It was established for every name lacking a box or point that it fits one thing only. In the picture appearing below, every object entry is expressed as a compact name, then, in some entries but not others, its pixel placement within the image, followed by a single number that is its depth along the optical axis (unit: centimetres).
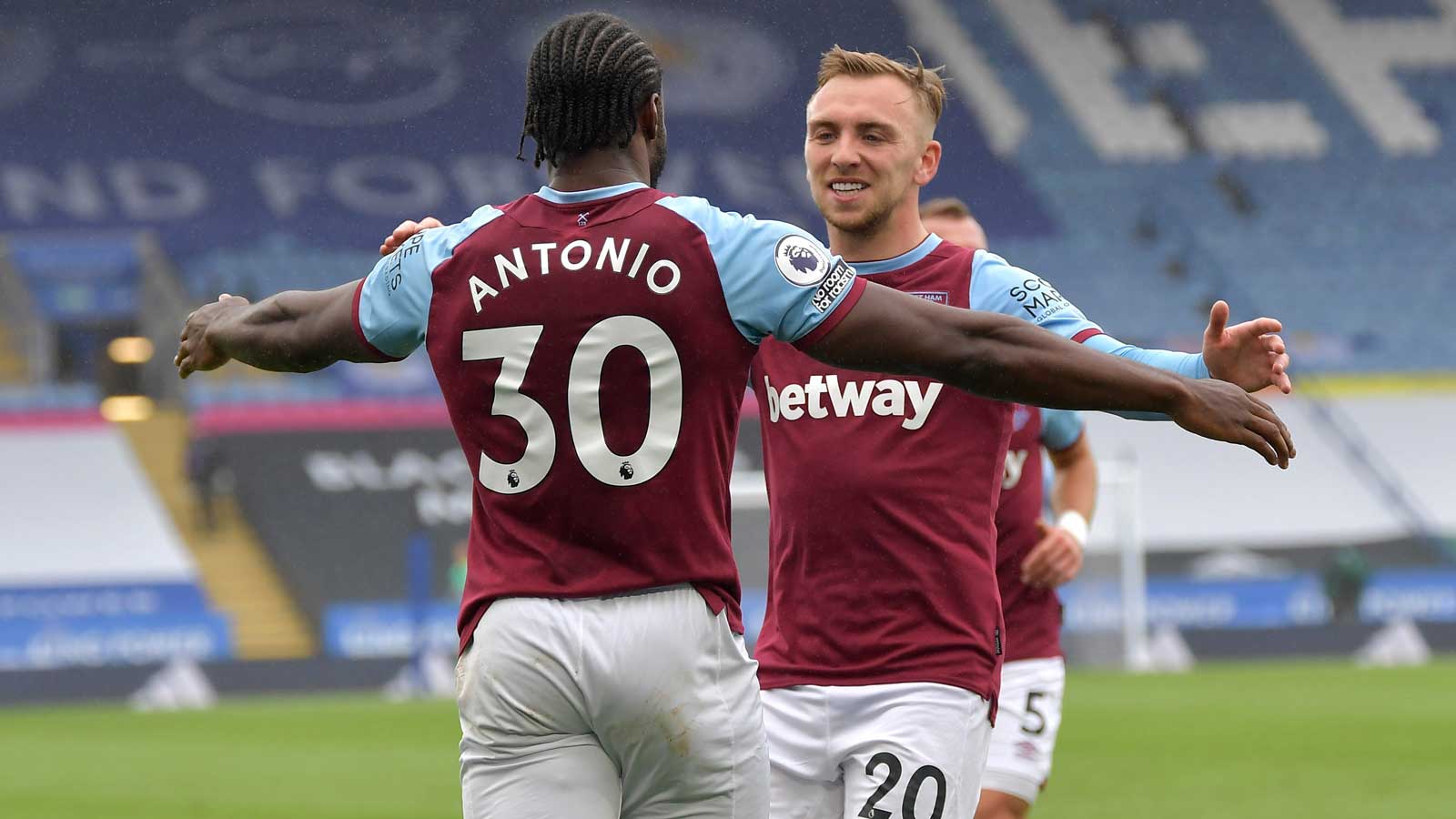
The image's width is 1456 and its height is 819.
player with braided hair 577
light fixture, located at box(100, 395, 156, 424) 4784
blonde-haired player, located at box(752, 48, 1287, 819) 761
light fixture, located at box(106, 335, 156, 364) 4716
